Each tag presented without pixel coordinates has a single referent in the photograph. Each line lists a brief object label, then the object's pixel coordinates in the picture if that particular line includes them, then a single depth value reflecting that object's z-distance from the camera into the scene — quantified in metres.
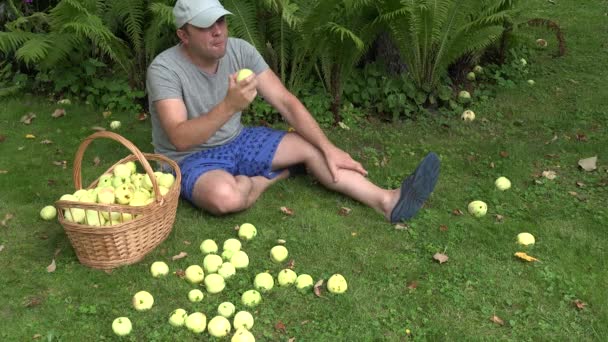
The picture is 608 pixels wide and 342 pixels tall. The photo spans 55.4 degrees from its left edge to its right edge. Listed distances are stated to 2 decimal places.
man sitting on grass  3.87
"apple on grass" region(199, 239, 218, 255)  3.86
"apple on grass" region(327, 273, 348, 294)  3.52
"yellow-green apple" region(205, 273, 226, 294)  3.49
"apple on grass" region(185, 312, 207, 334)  3.18
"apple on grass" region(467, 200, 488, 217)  4.41
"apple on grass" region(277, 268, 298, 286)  3.57
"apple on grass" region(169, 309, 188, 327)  3.23
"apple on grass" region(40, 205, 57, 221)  4.26
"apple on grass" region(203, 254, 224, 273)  3.67
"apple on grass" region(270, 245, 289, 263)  3.82
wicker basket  3.44
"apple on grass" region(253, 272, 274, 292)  3.52
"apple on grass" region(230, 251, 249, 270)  3.71
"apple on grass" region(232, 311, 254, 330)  3.19
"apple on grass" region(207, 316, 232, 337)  3.15
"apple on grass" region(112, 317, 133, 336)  3.16
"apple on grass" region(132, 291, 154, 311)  3.35
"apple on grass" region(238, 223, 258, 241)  4.05
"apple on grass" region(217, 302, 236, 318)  3.26
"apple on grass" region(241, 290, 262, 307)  3.39
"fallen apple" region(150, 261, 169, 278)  3.64
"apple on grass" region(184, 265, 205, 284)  3.57
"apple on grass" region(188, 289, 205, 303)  3.42
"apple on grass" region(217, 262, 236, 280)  3.62
